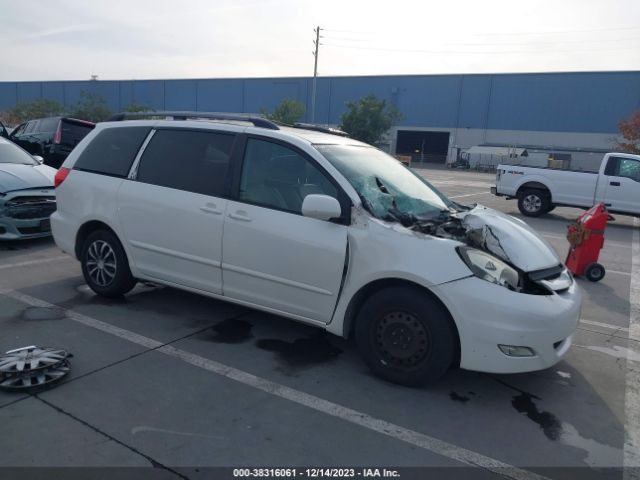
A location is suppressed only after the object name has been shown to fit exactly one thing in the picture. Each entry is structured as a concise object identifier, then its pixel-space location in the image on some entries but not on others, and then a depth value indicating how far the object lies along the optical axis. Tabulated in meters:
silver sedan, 6.97
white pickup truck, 13.05
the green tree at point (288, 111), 48.28
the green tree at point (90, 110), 49.50
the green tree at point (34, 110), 48.31
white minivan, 3.48
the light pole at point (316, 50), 48.91
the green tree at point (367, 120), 47.84
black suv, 12.82
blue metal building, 49.72
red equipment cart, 7.06
